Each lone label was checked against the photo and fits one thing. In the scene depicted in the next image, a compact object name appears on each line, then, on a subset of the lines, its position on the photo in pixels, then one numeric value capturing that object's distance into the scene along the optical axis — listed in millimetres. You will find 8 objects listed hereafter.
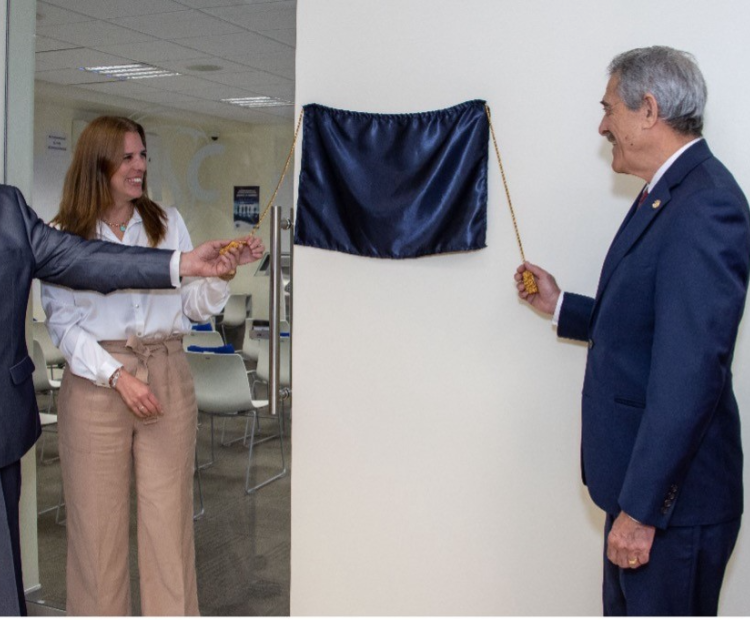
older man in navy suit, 1616
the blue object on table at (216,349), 3082
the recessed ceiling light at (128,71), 3025
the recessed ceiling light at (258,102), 2851
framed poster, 2867
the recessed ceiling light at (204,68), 2934
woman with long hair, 2459
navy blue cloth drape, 2496
